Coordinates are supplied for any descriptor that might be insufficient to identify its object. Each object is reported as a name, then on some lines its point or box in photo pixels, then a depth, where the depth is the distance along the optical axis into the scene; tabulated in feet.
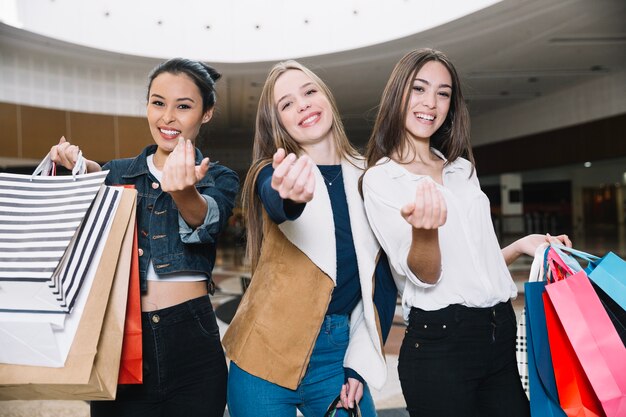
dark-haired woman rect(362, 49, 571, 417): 4.03
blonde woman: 4.17
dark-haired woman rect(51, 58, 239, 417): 4.19
